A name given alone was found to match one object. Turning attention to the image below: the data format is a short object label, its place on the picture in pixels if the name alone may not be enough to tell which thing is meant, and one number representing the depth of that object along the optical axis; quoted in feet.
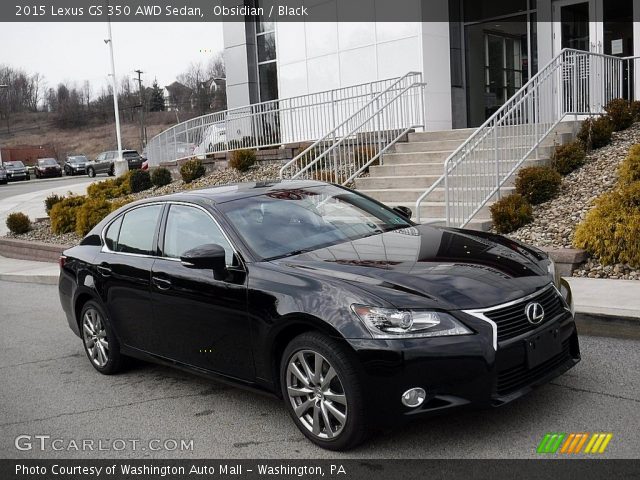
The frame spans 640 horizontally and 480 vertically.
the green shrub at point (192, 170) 62.23
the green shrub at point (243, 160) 56.13
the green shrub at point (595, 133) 36.32
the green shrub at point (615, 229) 24.56
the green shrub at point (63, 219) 54.65
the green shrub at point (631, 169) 28.96
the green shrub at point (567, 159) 34.42
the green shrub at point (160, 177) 67.21
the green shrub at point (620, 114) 37.73
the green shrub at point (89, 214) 50.62
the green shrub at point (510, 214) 29.96
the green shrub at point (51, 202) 59.96
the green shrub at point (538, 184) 32.01
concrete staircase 34.12
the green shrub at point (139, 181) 67.77
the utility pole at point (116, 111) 129.29
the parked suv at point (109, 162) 153.79
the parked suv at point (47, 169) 170.09
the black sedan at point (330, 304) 12.60
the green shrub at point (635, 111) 38.55
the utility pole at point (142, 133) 299.99
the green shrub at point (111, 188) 67.77
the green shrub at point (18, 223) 57.52
